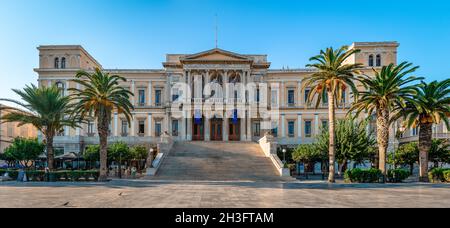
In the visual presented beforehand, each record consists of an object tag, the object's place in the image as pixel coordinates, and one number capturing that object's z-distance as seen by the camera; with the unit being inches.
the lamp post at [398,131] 1608.6
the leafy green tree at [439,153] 1716.3
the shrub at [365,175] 1344.7
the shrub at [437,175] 1388.3
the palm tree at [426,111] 1376.7
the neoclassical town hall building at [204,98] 2322.8
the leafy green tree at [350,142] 1598.2
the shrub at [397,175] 1385.3
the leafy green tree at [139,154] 1832.9
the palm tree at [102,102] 1402.6
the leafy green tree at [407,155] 1754.4
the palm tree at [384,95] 1360.7
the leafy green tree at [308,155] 1752.6
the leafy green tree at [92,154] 1786.4
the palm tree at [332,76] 1349.4
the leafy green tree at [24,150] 2062.0
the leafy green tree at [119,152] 1768.0
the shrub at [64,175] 1380.4
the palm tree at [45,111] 1475.1
